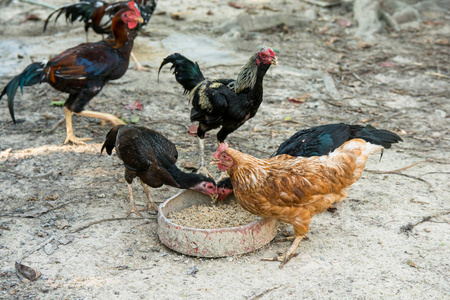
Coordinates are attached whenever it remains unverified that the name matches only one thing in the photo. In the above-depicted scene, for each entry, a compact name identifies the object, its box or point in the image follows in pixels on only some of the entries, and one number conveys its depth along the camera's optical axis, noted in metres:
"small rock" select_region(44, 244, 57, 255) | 4.12
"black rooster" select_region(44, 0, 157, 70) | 8.30
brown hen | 3.97
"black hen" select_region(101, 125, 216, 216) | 4.59
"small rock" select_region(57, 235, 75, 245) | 4.26
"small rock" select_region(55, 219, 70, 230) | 4.50
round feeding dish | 3.94
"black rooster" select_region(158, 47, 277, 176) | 5.16
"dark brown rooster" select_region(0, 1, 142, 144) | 6.06
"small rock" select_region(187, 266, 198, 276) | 3.90
